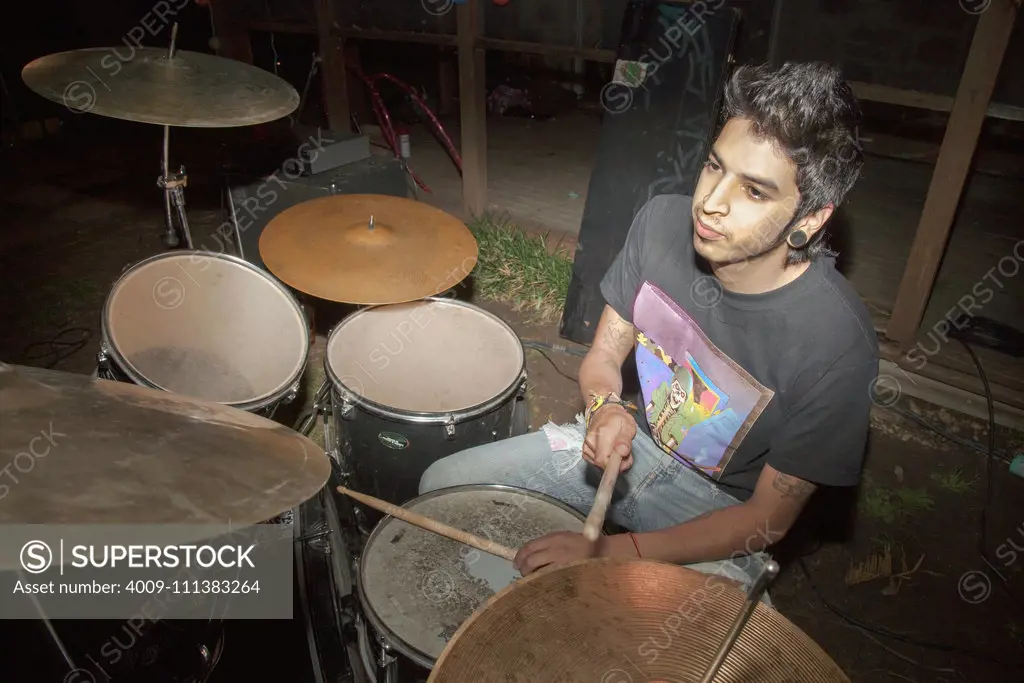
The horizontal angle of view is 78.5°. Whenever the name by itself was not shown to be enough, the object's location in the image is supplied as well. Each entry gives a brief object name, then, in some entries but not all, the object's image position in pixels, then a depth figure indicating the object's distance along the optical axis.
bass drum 1.72
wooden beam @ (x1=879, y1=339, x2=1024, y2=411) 3.39
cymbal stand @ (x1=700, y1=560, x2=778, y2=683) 0.83
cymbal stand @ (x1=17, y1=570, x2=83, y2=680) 1.24
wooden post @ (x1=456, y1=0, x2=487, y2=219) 4.16
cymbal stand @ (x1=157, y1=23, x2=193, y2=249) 2.83
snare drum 1.53
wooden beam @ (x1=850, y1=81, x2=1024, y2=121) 2.79
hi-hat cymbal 0.99
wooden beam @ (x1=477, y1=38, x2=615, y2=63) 3.77
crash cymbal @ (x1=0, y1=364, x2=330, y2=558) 1.04
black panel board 3.17
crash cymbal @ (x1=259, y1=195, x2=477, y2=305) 2.52
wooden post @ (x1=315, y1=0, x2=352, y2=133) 4.73
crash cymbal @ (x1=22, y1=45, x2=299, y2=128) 2.41
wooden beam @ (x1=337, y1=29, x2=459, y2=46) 4.30
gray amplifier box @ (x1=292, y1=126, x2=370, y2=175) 3.77
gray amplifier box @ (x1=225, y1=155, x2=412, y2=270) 3.67
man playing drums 1.49
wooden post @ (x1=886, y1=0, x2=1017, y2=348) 2.63
